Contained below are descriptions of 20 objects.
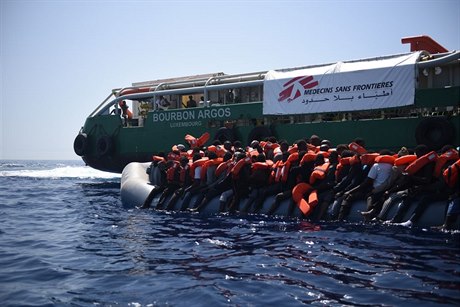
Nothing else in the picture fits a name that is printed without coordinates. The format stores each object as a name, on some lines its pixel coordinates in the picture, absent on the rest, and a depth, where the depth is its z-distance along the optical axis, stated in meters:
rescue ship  15.20
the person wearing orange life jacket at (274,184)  11.35
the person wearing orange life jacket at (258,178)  11.59
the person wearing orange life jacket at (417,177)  9.26
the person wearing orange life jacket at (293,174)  10.98
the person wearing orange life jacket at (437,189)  9.08
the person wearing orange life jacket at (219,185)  12.20
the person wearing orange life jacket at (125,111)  24.28
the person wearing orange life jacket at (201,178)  12.80
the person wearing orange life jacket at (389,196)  9.60
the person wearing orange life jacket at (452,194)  8.60
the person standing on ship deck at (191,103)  22.00
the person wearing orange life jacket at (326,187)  10.38
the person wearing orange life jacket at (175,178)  13.27
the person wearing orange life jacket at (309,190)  10.38
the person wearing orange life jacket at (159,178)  13.59
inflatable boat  9.12
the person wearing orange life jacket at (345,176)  10.26
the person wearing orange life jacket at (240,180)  11.66
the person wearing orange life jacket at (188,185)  12.98
